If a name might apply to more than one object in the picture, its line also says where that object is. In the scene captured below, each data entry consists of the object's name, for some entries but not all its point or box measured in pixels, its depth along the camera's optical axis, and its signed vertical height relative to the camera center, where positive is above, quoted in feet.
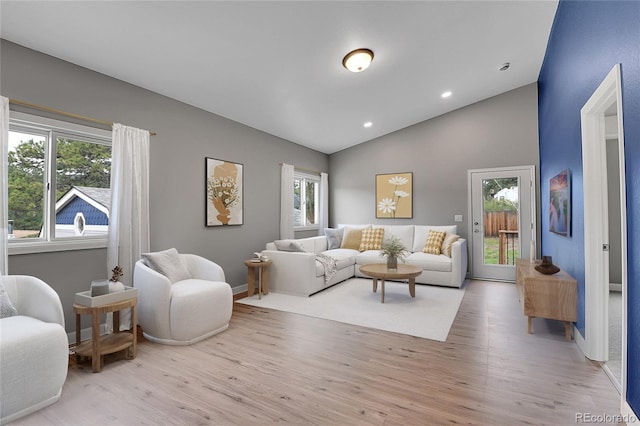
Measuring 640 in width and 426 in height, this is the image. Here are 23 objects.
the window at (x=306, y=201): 21.20 +1.14
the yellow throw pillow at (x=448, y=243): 17.19 -1.50
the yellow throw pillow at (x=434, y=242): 17.81 -1.52
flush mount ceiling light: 11.09 +5.70
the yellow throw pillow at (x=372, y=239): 19.77 -1.45
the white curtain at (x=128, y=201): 10.51 +0.57
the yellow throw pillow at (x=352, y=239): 20.33 -1.47
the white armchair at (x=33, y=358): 5.98 -2.82
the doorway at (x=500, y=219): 17.40 -0.20
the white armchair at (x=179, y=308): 9.41 -2.81
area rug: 10.91 -3.76
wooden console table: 9.42 -2.54
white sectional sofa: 14.88 -2.32
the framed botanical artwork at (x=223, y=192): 14.44 +1.20
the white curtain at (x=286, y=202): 18.85 +0.88
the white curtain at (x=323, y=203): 22.85 +1.01
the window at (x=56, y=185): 8.94 +1.06
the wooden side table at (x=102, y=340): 7.91 -3.39
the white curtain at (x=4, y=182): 8.02 +0.95
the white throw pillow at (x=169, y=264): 10.50 -1.61
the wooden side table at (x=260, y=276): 14.39 -2.84
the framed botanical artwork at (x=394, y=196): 20.95 +1.41
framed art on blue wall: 10.24 +0.43
